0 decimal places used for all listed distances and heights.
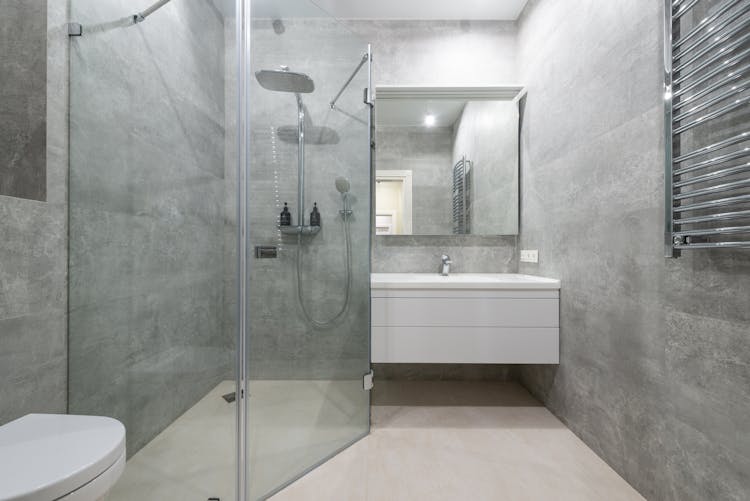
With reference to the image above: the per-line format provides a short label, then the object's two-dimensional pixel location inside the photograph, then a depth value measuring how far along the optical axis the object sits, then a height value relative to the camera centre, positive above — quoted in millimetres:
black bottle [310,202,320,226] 1308 +145
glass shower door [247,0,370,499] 1116 +18
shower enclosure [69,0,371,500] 1033 +40
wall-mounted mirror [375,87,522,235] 2045 +596
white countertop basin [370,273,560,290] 1560 -171
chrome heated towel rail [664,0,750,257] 830 +385
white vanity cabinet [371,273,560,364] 1562 -368
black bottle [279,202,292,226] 1187 +128
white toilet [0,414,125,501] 554 -429
